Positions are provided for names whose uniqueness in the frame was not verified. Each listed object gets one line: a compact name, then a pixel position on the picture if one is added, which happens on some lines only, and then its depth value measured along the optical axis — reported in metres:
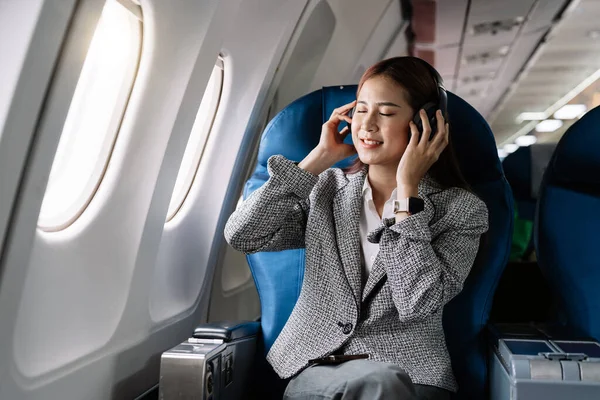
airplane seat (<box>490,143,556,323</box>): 3.48
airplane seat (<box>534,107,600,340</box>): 2.38
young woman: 1.98
